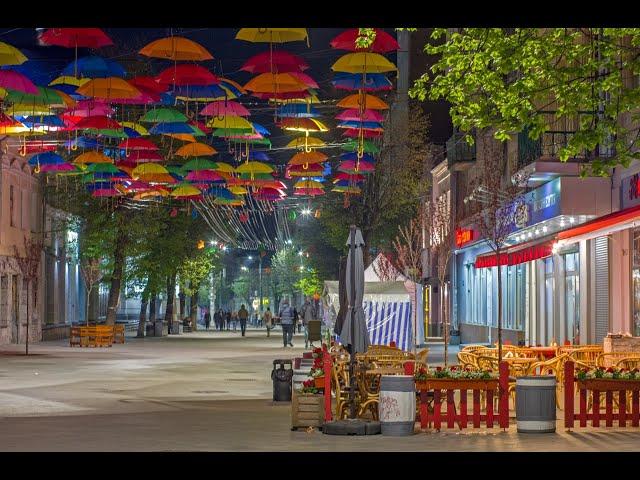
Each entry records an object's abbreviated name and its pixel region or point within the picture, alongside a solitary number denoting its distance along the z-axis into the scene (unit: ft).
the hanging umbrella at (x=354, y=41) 80.84
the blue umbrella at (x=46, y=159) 120.78
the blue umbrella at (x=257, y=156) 132.67
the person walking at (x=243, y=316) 234.38
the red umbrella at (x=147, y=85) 90.84
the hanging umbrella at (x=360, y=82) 92.94
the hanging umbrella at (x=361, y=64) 88.58
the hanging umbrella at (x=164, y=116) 105.29
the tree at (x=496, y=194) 94.32
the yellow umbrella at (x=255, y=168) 124.36
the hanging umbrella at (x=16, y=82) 83.97
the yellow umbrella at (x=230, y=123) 105.29
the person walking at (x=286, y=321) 175.22
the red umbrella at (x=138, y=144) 110.93
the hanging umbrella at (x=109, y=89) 88.43
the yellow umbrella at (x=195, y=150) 119.44
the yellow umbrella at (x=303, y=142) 114.10
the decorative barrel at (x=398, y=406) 61.00
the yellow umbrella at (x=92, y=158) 114.52
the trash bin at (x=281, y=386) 80.53
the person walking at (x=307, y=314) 180.28
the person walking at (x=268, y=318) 237.25
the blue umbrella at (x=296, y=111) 108.17
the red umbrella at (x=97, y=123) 98.53
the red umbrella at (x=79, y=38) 77.56
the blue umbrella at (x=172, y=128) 105.91
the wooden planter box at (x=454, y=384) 63.16
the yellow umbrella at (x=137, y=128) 115.97
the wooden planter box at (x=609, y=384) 63.32
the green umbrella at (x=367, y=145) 118.21
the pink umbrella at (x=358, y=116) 99.14
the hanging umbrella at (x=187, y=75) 84.33
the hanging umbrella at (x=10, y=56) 76.84
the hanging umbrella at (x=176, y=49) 82.35
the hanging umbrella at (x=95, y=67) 87.10
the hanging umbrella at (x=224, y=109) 99.86
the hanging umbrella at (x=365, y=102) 94.94
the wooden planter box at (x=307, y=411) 63.26
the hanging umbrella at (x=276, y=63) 83.30
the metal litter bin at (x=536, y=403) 61.77
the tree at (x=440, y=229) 164.66
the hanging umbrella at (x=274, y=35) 75.72
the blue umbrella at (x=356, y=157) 126.82
